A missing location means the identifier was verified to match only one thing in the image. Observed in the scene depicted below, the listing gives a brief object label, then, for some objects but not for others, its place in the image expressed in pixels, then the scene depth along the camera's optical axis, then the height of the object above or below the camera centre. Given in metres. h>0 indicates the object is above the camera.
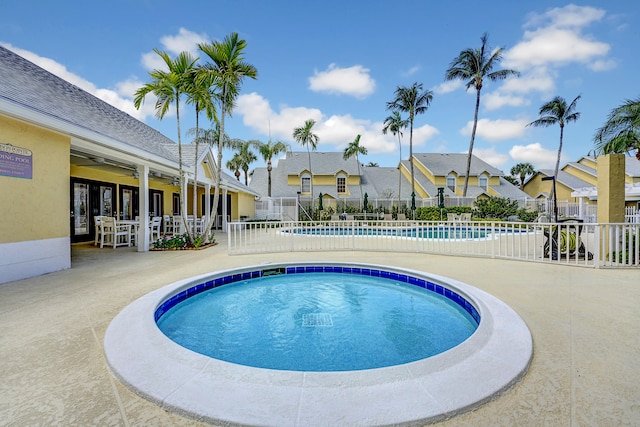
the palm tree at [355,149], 24.98 +5.40
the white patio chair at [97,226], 9.87 -0.43
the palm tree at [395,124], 23.59 +7.07
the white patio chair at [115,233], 9.45 -0.63
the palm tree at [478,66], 21.12 +10.47
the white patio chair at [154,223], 10.37 -0.34
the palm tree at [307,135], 23.66 +6.19
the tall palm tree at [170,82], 8.57 +3.80
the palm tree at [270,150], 28.14 +5.95
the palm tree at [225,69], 8.71 +4.36
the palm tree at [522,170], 41.66 +5.96
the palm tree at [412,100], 22.39 +8.51
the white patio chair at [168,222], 13.00 -0.42
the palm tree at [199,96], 8.75 +3.57
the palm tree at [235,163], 32.62 +5.51
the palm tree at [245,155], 31.86 +6.27
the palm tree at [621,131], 10.27 +2.91
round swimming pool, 1.77 -1.17
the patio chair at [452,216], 20.56 -0.24
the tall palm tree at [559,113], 23.31 +7.84
